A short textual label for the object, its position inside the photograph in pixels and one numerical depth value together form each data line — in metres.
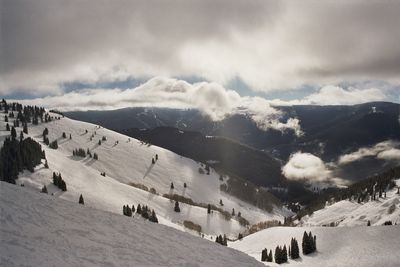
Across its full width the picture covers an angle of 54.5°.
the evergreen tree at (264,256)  101.86
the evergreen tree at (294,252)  103.75
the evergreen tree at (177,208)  195.75
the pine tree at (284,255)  100.62
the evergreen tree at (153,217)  134.88
